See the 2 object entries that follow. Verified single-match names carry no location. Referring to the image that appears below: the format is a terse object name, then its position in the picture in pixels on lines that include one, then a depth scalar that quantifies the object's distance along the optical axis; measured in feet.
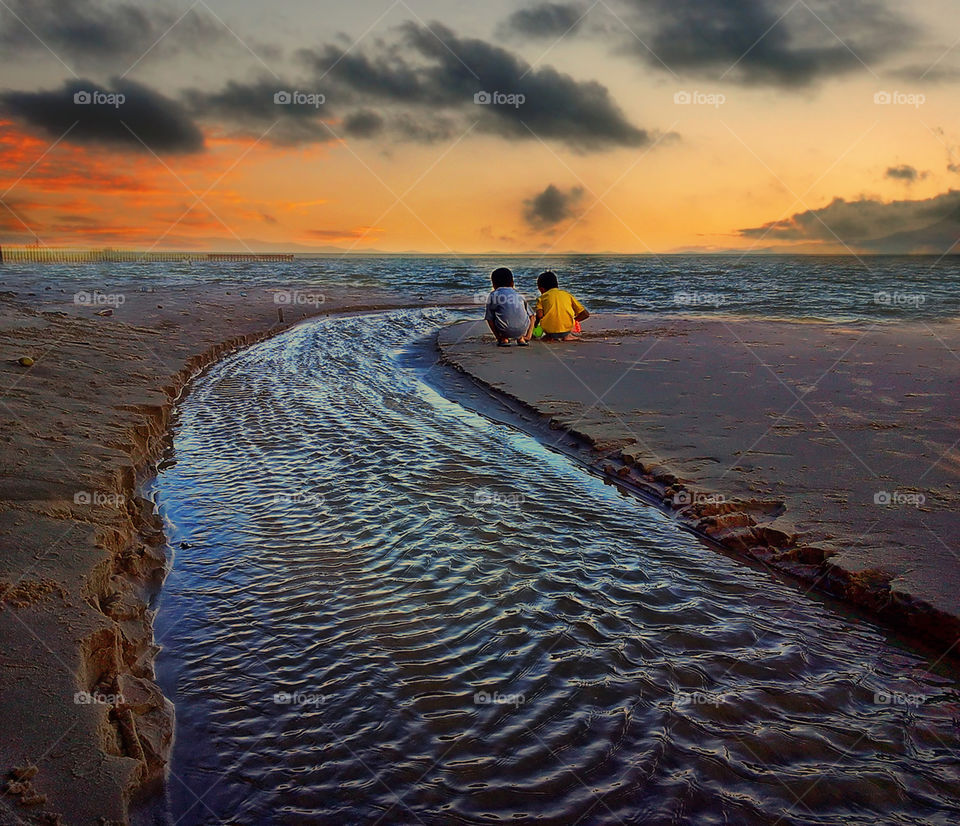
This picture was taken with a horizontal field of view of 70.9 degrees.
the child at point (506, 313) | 45.55
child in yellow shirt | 46.73
